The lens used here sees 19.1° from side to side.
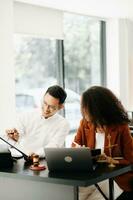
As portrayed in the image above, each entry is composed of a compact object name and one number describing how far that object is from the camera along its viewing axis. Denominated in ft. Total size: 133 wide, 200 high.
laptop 7.59
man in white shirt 10.69
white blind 17.61
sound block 8.21
